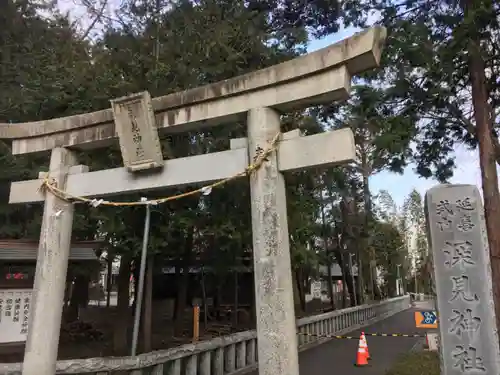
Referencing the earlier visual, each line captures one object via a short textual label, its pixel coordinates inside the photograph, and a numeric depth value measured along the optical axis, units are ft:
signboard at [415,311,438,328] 35.28
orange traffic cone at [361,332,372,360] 35.06
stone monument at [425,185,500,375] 16.47
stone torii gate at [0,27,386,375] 17.48
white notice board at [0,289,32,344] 24.72
